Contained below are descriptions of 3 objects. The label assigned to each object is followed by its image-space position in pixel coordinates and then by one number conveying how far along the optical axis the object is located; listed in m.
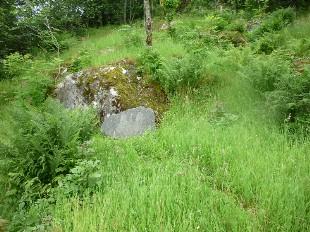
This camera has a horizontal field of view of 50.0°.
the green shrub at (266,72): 6.36
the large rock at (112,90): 7.22
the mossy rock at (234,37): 10.70
